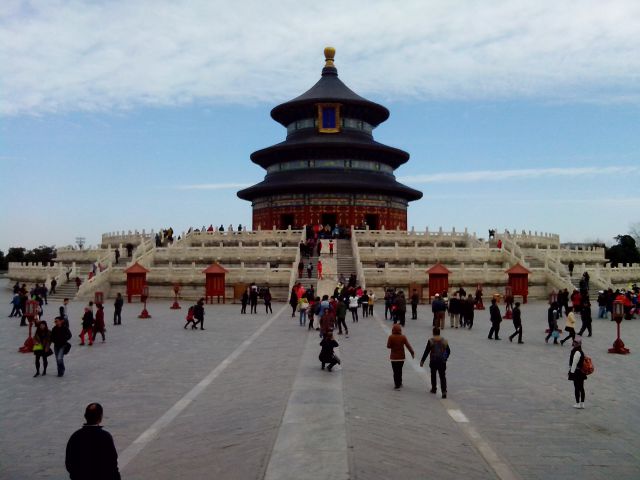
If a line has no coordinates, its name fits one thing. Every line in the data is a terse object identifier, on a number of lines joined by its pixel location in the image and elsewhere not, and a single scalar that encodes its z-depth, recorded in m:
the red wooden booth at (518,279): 35.62
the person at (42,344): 15.62
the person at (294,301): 28.78
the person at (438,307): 22.56
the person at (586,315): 22.27
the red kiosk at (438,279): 33.88
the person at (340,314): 22.11
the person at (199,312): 23.81
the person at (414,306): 27.95
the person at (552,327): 20.62
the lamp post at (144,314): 28.44
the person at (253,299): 30.47
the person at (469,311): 25.11
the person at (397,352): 13.42
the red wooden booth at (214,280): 35.22
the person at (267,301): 30.81
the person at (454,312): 25.17
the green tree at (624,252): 69.31
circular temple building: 58.50
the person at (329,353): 15.26
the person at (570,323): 19.61
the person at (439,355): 12.84
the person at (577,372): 12.11
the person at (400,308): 23.70
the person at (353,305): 26.13
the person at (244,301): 30.02
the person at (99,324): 21.02
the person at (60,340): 15.34
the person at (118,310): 25.59
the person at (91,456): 6.12
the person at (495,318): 21.69
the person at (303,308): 24.97
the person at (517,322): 20.97
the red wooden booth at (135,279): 36.50
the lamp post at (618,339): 19.23
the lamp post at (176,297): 33.59
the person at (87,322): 20.25
